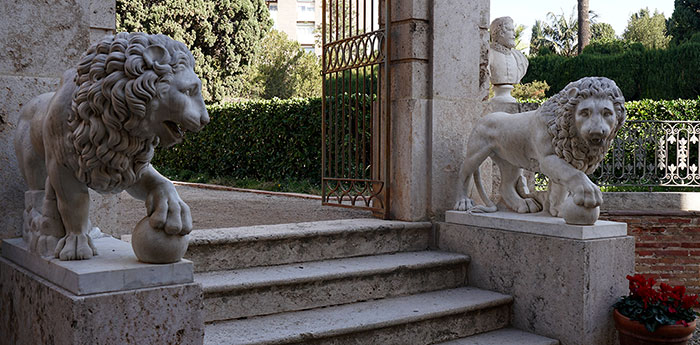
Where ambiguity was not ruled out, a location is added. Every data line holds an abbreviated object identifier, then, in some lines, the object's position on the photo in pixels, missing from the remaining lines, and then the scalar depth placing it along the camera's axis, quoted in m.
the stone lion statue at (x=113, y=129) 2.10
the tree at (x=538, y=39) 43.83
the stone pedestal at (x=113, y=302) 2.15
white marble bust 5.42
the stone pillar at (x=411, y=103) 4.76
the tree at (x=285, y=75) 21.53
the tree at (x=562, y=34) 41.12
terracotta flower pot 3.61
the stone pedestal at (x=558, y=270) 3.74
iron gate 4.96
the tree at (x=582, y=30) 21.15
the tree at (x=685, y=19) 22.94
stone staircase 3.39
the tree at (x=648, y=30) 32.53
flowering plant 3.63
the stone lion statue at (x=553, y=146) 3.64
